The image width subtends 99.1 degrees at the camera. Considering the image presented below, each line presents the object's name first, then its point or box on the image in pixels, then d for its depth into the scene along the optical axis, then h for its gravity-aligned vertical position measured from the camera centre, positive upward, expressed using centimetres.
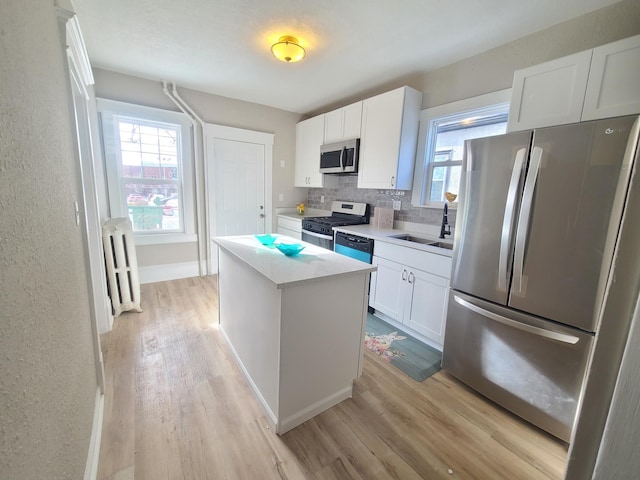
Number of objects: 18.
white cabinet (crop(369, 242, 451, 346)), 222 -79
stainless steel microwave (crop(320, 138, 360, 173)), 331 +50
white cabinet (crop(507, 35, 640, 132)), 148 +70
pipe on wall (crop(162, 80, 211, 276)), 340 +47
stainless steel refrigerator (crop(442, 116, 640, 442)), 131 -28
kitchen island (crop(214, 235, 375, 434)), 142 -75
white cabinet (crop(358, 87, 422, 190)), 279 +65
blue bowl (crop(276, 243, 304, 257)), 180 -36
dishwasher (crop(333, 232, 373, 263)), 280 -53
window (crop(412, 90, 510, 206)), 240 +64
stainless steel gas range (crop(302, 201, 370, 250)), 333 -33
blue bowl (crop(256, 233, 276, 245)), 213 -37
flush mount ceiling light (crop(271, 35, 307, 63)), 222 +118
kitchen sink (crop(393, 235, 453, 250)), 264 -42
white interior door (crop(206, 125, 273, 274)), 381 +15
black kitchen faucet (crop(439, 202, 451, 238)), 263 -24
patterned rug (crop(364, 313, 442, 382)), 210 -128
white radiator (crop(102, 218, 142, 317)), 262 -77
